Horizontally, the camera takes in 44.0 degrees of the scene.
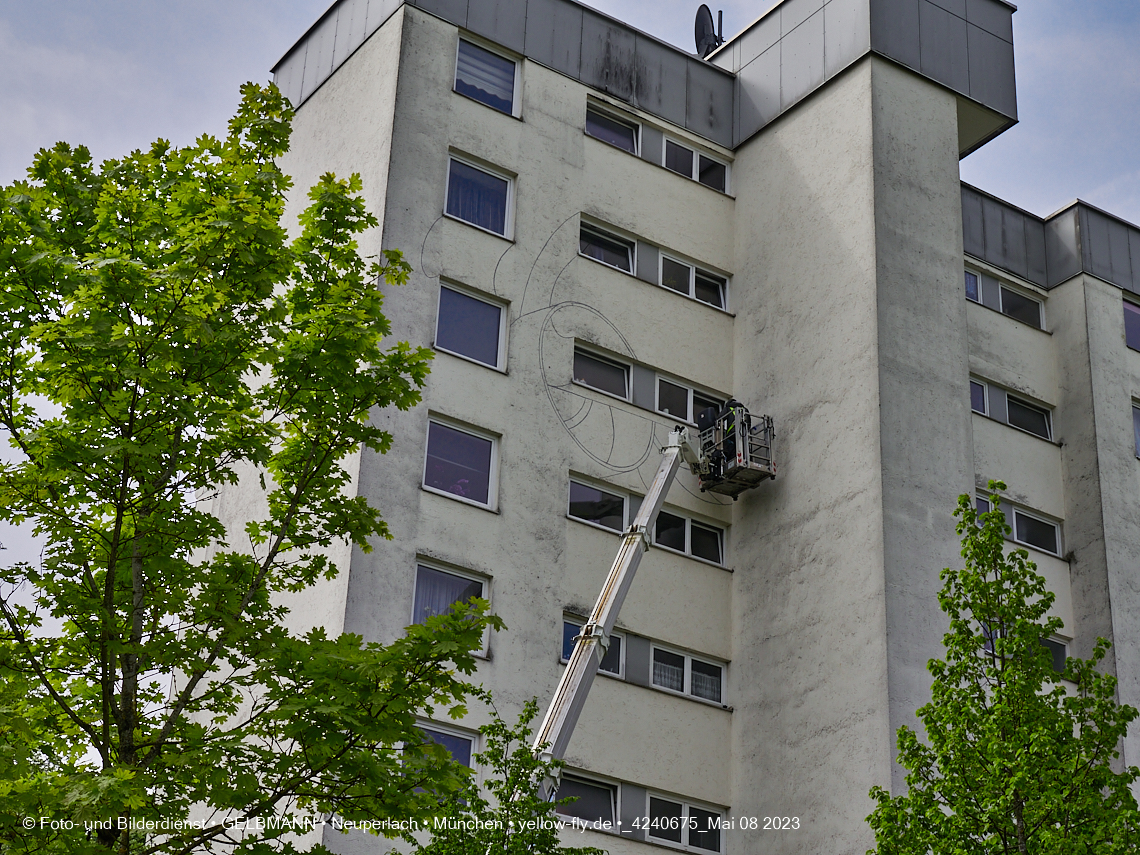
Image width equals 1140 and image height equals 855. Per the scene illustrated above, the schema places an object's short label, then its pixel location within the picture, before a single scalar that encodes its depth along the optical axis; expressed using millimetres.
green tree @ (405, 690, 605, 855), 15000
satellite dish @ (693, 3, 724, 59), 35094
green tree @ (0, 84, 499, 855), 10609
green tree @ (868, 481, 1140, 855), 14570
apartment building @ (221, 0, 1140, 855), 22500
